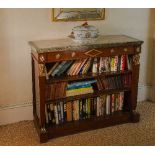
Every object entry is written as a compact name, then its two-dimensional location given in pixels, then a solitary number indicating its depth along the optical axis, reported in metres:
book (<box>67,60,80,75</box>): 2.14
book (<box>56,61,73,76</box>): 2.11
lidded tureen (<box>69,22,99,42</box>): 2.05
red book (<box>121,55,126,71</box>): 2.28
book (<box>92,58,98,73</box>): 2.19
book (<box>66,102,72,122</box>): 2.21
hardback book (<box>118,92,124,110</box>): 2.42
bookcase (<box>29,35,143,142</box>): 2.00
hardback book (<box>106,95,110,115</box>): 2.36
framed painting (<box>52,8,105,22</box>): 2.23
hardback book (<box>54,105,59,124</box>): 2.17
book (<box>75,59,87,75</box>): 2.16
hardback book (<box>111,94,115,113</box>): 2.38
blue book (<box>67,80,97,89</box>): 2.15
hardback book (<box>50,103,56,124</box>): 2.16
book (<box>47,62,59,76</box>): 2.07
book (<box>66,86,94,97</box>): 2.16
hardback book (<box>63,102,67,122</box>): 2.20
